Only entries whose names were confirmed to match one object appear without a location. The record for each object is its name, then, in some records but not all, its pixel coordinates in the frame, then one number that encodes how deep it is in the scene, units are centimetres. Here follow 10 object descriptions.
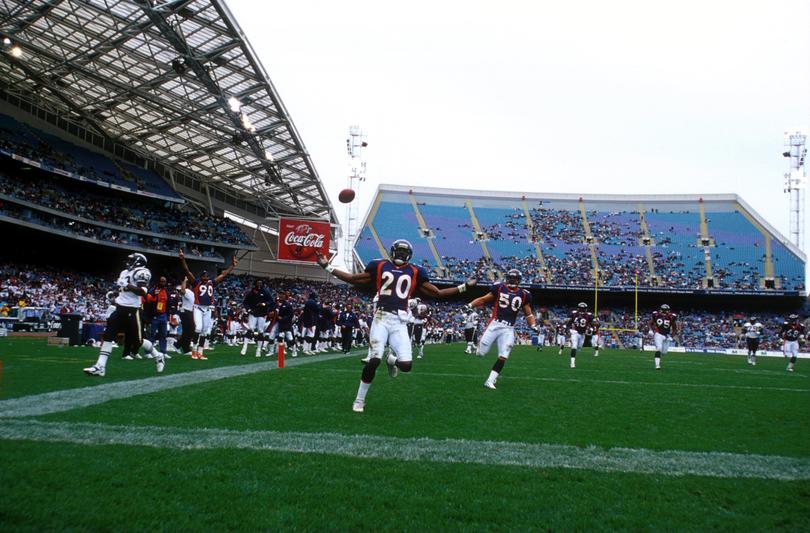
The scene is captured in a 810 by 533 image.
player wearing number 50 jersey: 1145
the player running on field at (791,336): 2155
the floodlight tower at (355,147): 5459
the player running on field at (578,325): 1926
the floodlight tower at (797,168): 5475
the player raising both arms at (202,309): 1524
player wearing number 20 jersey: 784
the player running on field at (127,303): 968
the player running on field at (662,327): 1855
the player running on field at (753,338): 2469
